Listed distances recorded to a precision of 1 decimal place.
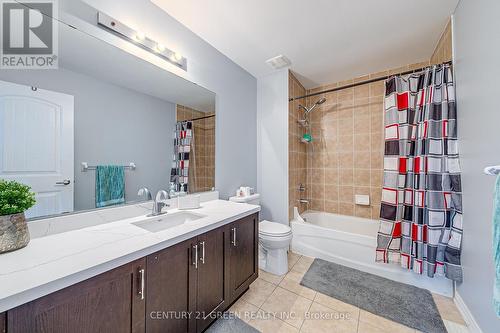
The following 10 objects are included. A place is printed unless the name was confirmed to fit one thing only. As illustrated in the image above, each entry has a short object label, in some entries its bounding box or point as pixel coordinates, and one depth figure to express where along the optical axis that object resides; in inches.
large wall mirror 37.9
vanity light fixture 47.9
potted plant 30.0
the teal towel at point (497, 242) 27.0
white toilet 76.0
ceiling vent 86.1
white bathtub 69.5
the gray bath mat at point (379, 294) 55.4
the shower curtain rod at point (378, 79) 64.2
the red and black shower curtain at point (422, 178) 61.4
